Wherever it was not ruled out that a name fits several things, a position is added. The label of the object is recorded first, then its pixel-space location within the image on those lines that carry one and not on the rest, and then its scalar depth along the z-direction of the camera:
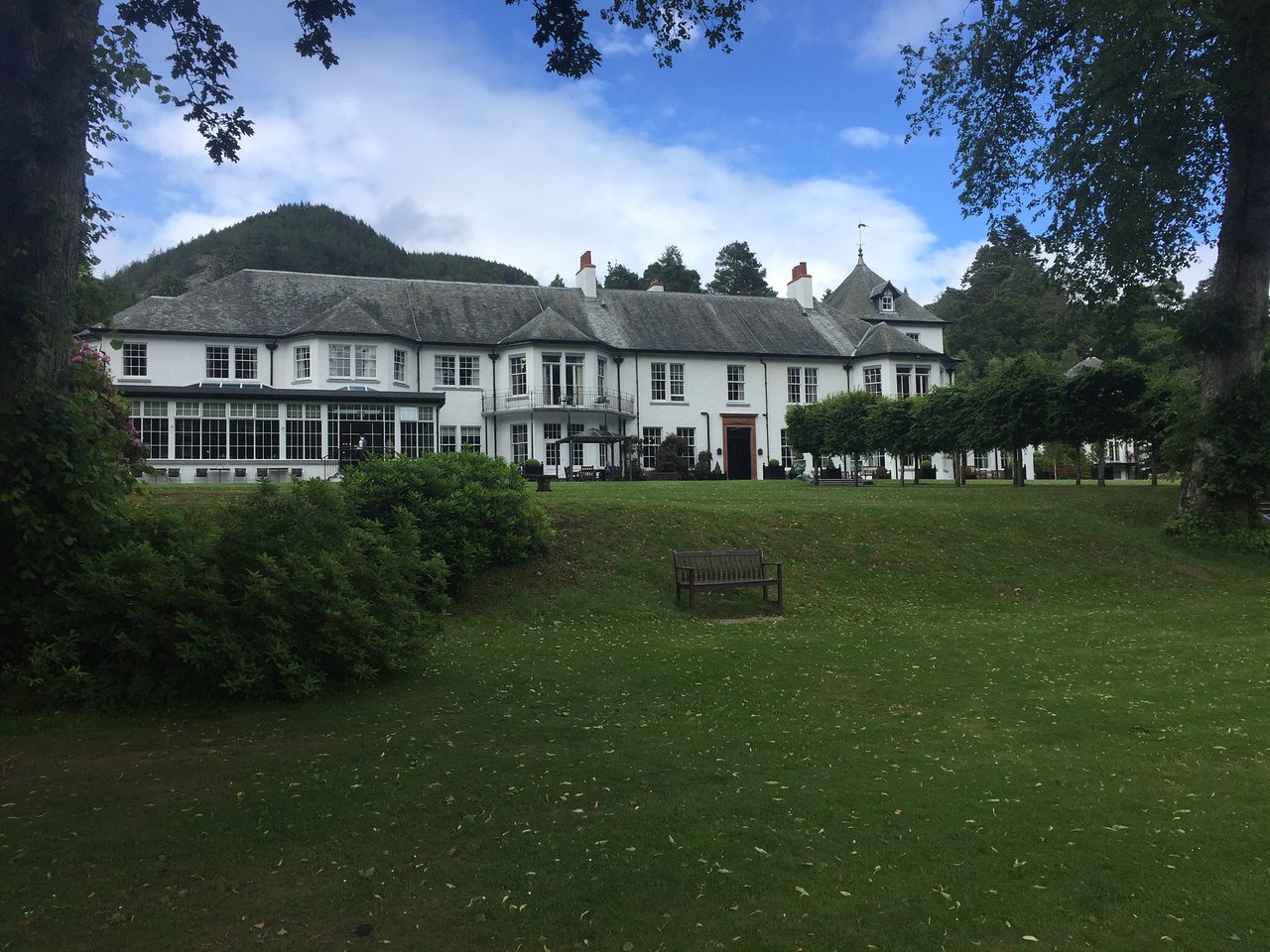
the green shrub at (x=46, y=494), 7.73
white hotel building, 30.69
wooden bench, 13.85
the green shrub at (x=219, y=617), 7.62
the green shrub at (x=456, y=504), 13.02
